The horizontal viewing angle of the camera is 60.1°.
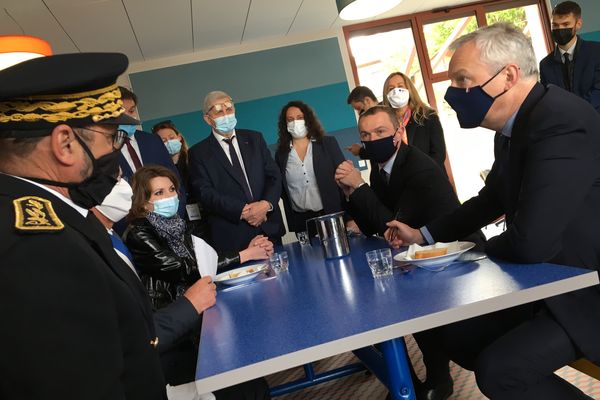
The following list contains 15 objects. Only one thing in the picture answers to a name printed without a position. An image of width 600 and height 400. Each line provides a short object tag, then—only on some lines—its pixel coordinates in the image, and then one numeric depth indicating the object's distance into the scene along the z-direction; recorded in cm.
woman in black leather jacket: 218
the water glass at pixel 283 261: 198
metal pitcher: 198
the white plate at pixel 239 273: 190
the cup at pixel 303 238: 270
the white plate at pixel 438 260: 143
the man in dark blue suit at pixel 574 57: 375
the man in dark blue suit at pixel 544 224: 131
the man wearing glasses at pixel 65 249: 73
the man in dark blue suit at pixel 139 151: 321
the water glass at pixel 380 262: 149
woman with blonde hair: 373
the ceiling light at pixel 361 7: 270
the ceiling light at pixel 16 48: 372
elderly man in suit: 325
